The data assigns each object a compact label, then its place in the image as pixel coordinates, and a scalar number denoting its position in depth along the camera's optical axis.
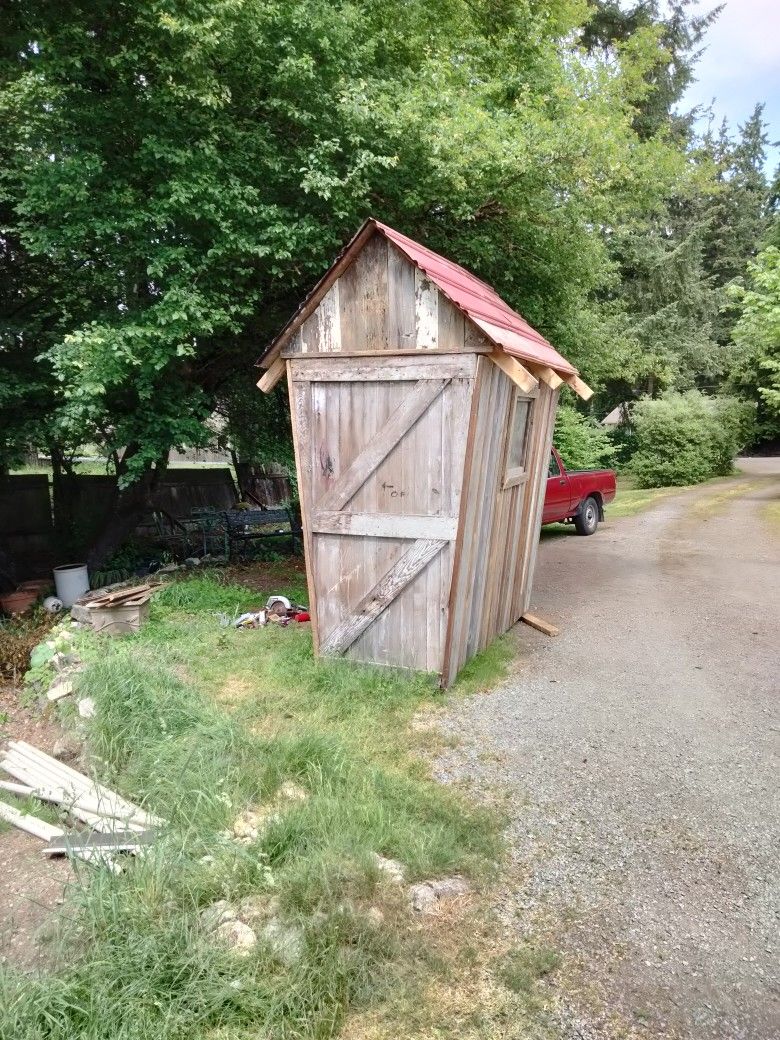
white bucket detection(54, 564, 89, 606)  8.70
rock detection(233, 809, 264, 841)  3.13
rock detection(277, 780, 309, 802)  3.48
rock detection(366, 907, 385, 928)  2.60
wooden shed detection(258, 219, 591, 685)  4.83
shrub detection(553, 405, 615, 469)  14.38
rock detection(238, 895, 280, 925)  2.62
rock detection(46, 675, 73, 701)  5.24
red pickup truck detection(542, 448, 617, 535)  11.29
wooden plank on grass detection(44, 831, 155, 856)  3.01
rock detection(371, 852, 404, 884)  2.90
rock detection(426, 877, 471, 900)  2.89
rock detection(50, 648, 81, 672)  5.71
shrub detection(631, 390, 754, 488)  20.03
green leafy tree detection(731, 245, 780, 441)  10.73
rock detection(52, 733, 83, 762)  4.52
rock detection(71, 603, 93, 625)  6.59
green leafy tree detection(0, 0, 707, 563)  6.18
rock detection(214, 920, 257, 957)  2.47
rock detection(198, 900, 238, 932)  2.54
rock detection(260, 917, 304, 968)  2.42
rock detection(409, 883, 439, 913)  2.79
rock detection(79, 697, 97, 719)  4.63
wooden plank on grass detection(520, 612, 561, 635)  6.89
